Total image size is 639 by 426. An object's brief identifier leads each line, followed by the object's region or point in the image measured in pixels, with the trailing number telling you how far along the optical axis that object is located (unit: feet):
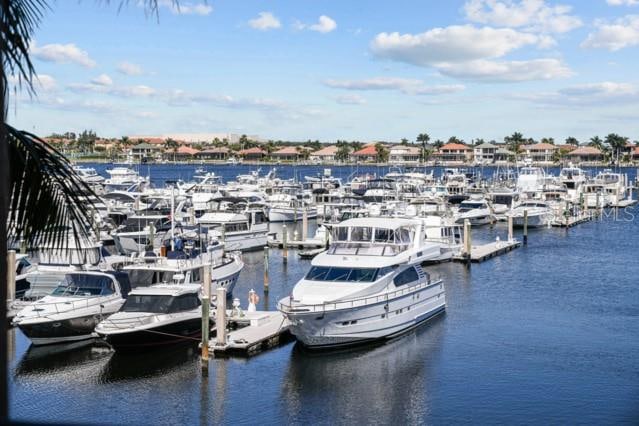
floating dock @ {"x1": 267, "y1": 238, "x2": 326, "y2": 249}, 204.64
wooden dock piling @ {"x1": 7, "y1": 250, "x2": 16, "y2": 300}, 118.11
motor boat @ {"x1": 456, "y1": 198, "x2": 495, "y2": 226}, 264.11
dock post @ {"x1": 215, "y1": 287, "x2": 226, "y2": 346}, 96.07
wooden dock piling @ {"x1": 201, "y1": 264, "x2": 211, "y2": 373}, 92.15
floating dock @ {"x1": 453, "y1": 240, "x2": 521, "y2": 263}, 182.16
